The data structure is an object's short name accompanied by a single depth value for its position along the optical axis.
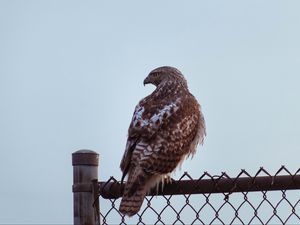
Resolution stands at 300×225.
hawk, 8.55
